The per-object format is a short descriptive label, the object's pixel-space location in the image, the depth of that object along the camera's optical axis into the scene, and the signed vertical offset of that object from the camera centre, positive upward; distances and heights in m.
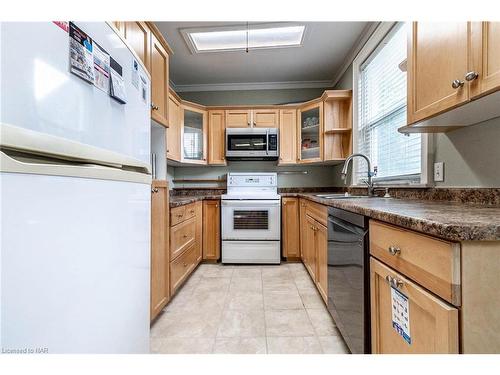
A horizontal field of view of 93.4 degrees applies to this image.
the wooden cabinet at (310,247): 2.22 -0.62
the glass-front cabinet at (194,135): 3.14 +0.70
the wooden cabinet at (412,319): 0.60 -0.41
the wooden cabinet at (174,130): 2.70 +0.68
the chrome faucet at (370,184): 2.02 +0.01
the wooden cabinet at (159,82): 1.68 +0.80
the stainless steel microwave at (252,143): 3.25 +0.61
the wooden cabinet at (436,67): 0.95 +0.55
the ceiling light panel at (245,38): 2.38 +1.59
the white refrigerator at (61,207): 0.41 -0.04
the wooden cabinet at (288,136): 3.29 +0.71
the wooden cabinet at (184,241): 1.97 -0.54
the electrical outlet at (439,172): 1.45 +0.09
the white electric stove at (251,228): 2.93 -0.52
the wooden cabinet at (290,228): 3.03 -0.54
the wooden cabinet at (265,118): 3.29 +0.96
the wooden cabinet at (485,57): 0.81 +0.46
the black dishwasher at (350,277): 1.07 -0.48
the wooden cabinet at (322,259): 1.76 -0.58
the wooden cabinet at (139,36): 1.34 +0.93
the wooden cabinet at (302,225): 2.76 -0.48
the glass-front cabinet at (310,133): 3.08 +0.72
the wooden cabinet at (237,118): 3.30 +0.96
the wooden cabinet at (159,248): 1.57 -0.44
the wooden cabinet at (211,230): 2.99 -0.55
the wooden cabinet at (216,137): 3.32 +0.70
